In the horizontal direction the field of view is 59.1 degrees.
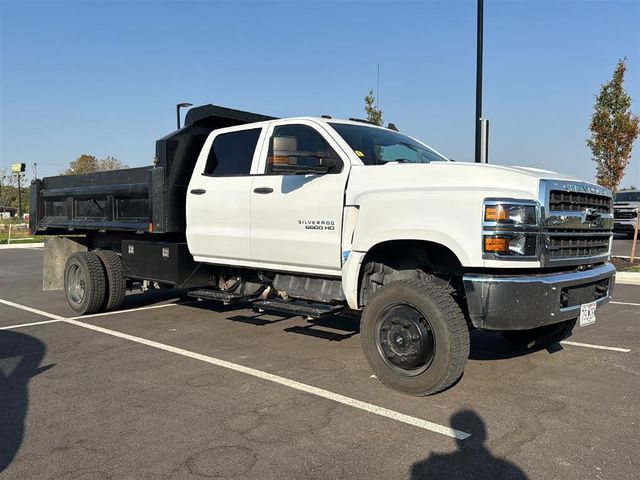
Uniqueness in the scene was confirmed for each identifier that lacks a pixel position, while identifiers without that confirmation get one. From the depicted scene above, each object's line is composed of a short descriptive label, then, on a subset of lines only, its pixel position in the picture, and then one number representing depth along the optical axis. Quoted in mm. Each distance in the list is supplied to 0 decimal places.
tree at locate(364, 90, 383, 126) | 15617
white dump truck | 4066
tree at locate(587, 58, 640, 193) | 14734
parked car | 23438
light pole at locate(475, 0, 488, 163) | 9539
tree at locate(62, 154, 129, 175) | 51291
